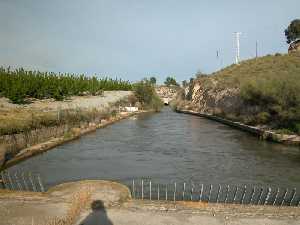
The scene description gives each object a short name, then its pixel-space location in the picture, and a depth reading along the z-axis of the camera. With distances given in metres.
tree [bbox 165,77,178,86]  125.87
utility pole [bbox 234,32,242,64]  53.17
